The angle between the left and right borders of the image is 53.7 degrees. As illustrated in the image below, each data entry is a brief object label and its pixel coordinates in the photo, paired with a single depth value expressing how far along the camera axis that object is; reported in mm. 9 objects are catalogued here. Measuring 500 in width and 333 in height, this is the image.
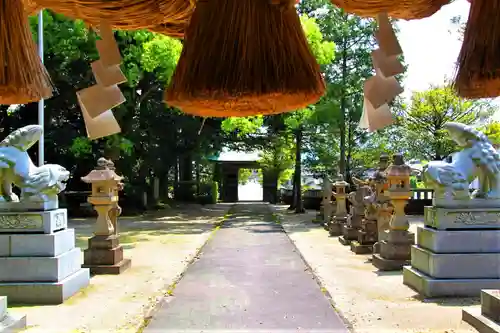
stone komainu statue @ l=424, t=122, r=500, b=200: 6039
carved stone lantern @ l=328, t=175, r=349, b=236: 12500
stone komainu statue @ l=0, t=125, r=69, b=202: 6152
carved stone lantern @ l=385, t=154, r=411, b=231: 7988
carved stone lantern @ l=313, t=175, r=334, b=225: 14525
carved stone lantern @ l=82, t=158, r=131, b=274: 7820
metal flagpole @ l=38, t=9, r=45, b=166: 12264
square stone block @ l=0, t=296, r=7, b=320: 4180
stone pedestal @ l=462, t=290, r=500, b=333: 4102
